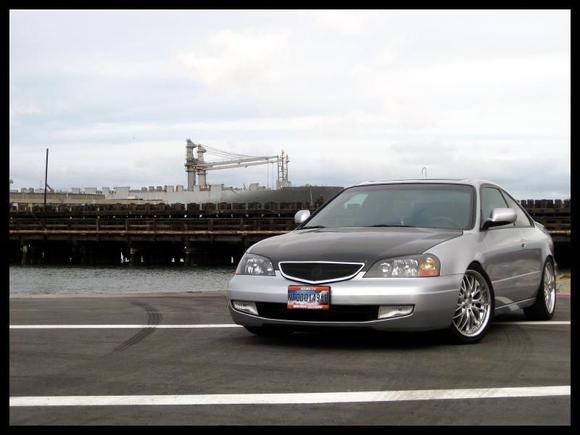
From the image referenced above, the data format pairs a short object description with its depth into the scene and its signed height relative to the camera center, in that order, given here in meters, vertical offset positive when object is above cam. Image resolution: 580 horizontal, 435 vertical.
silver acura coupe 6.35 -0.38
